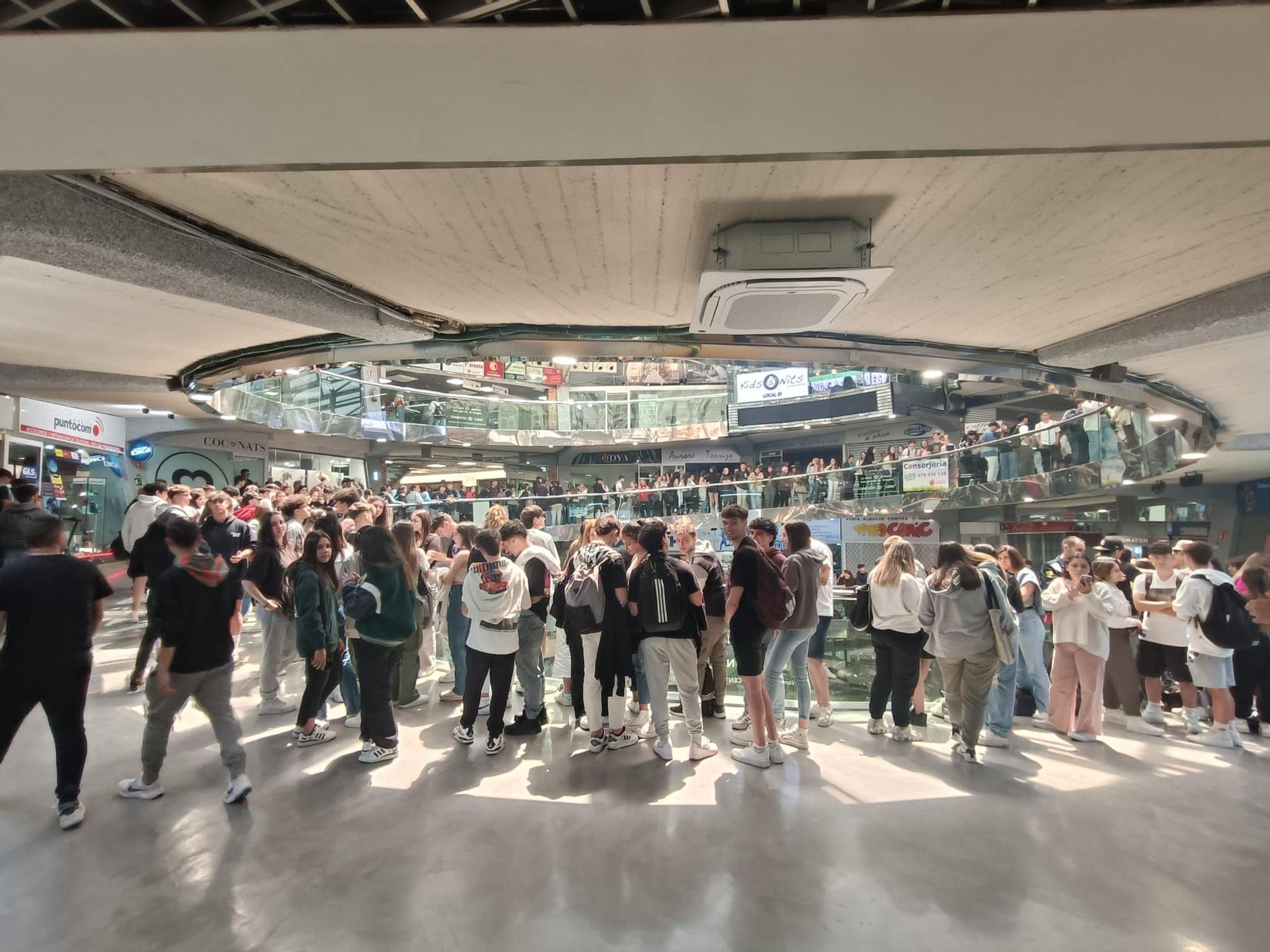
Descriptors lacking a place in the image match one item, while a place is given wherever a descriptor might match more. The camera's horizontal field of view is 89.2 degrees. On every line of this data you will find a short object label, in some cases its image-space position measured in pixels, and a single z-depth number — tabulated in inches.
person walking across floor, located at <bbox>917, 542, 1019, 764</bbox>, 179.9
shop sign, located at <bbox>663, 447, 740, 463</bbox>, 1127.6
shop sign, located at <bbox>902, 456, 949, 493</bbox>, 526.3
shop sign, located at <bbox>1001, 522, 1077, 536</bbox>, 647.1
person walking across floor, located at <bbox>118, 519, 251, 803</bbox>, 138.9
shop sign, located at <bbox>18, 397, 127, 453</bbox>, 367.6
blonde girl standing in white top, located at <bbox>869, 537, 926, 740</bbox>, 197.0
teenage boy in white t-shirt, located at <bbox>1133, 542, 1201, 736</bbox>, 215.8
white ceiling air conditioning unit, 121.6
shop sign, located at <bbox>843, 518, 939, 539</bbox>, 753.0
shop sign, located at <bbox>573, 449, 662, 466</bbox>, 1151.6
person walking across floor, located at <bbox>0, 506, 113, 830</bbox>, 131.2
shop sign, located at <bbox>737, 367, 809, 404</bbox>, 986.1
